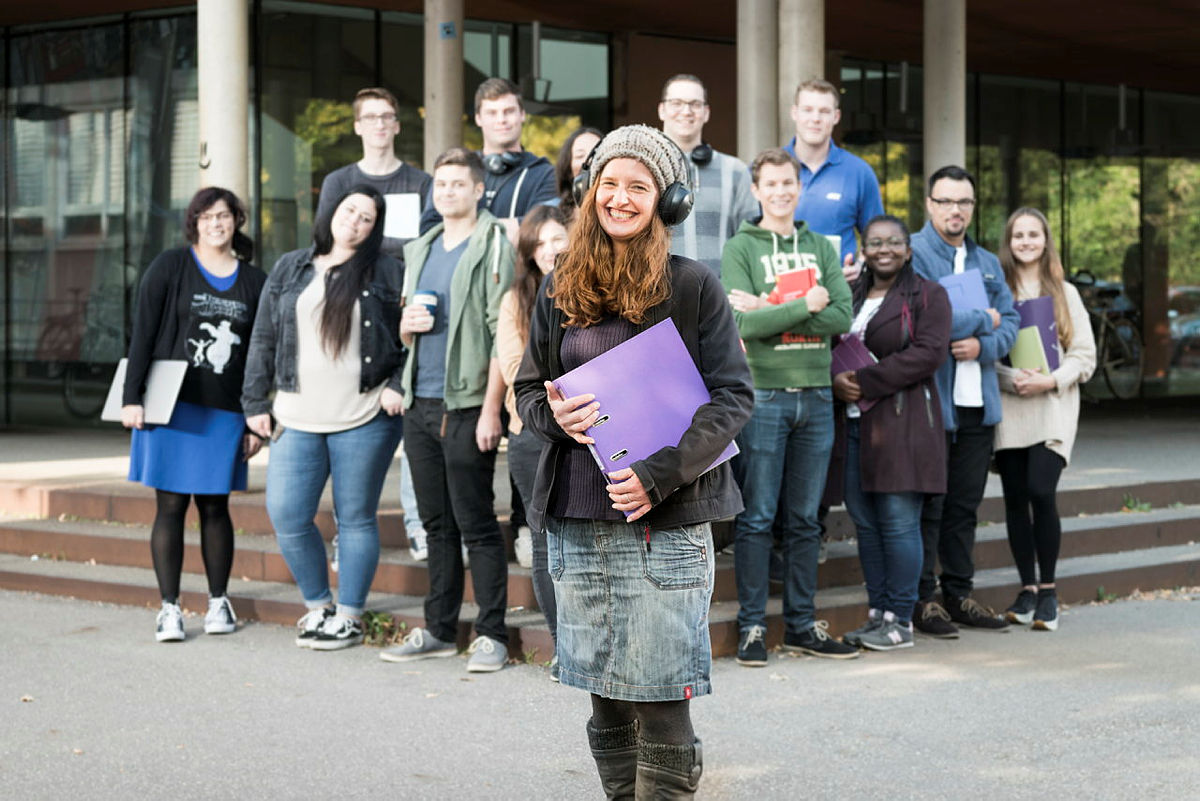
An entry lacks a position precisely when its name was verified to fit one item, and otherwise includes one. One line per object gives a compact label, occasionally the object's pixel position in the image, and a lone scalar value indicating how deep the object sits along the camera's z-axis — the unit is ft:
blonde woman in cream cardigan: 22.47
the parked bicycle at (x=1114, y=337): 62.95
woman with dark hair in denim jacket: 21.04
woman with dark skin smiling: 20.76
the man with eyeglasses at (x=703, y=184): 20.30
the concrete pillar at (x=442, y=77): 41.14
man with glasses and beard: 21.89
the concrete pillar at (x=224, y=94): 31.01
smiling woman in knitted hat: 11.21
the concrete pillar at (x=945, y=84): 41.78
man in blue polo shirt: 21.72
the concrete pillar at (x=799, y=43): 34.78
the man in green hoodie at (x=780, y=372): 19.63
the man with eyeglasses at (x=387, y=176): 23.06
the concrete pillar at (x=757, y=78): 37.06
